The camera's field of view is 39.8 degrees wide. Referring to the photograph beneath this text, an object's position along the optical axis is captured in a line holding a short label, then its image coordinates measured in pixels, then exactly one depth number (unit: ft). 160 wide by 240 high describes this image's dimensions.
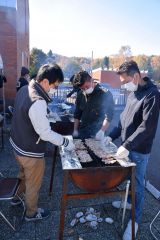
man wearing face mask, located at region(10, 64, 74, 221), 8.27
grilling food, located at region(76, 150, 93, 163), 8.73
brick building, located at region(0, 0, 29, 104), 28.55
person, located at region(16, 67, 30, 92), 23.63
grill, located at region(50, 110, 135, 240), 7.84
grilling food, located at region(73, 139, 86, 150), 10.14
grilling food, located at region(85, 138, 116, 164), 8.70
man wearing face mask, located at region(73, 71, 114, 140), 12.05
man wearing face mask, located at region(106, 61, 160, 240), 8.34
